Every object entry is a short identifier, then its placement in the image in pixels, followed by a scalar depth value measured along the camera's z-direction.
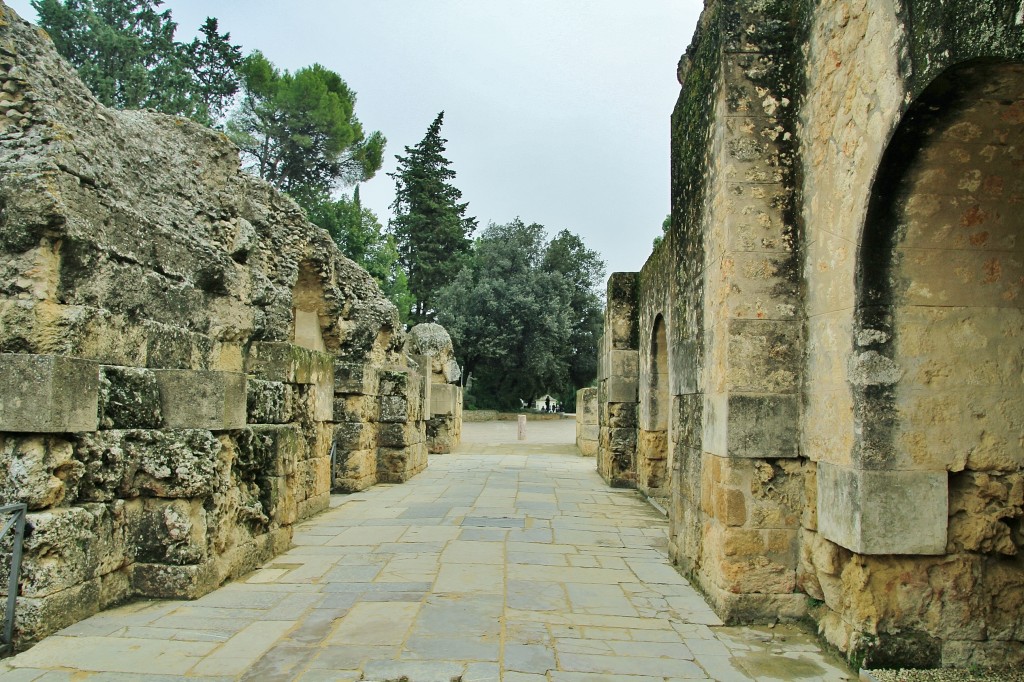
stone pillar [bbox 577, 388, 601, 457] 15.11
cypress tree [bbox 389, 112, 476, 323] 38.56
